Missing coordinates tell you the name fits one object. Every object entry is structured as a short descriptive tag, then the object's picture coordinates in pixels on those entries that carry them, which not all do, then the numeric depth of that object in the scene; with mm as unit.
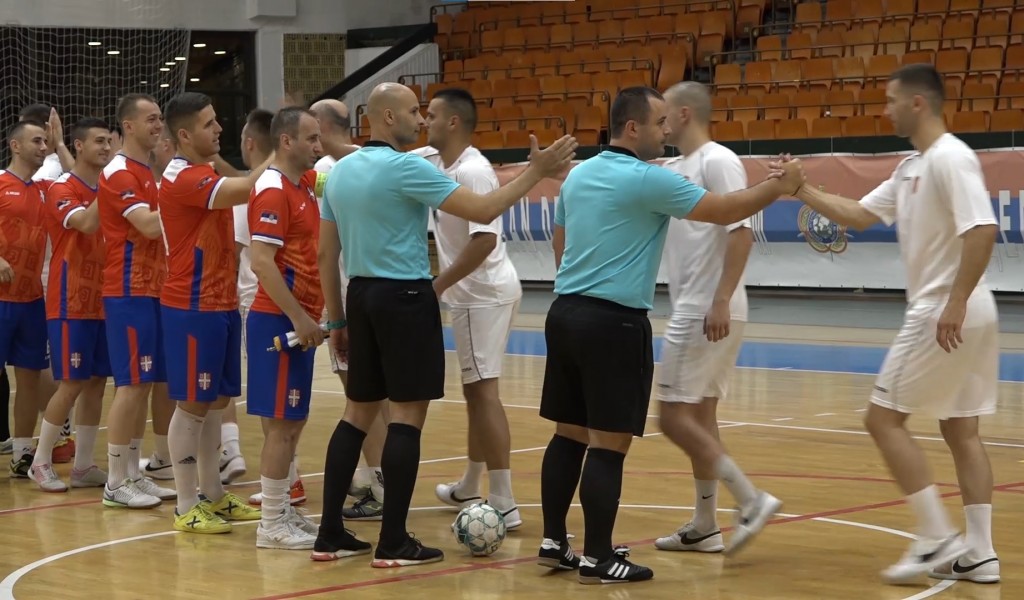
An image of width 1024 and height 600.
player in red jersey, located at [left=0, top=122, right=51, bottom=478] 8656
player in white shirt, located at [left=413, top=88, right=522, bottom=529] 6637
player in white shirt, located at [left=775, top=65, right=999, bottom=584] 5402
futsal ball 5970
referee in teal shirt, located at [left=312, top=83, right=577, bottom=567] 5777
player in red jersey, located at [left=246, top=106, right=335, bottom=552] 6285
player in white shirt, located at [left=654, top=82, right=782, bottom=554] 5992
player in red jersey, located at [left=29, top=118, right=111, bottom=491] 8008
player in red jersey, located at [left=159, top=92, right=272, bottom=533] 6711
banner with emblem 16750
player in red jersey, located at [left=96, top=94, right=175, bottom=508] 7453
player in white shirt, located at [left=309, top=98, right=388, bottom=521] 7188
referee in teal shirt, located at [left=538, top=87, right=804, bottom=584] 5461
